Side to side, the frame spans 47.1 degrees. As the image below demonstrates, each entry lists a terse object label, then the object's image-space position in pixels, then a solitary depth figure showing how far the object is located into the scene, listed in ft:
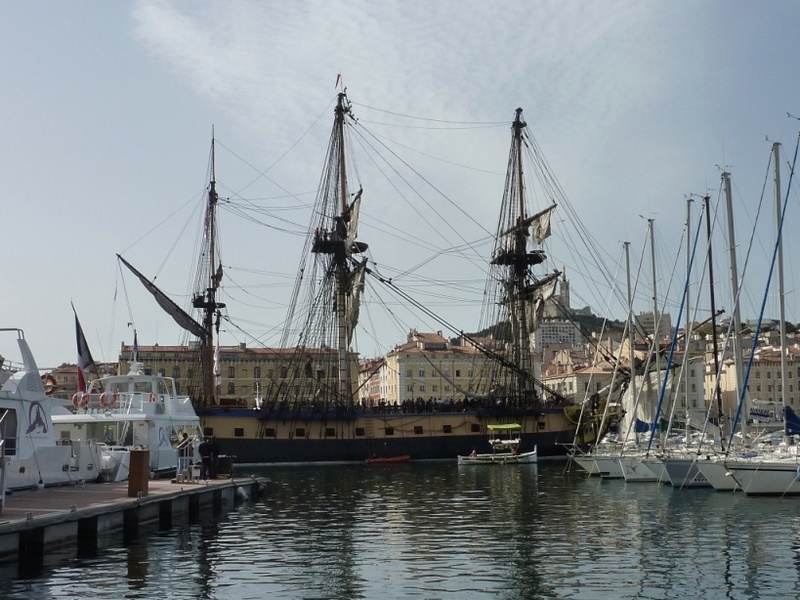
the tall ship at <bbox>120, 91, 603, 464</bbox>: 231.50
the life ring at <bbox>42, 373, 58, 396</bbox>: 122.72
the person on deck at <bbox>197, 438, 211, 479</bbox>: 124.04
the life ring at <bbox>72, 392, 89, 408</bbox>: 128.57
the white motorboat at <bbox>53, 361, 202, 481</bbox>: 129.70
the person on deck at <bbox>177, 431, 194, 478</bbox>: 115.55
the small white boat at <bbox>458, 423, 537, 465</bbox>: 212.43
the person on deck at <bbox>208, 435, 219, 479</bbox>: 124.77
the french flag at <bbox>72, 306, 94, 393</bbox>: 141.90
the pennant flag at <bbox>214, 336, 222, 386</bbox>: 230.68
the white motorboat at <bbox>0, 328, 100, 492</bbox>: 95.61
